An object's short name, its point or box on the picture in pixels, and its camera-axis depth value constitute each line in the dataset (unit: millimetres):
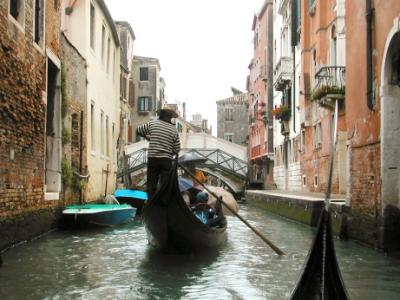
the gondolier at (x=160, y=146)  6348
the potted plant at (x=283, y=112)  19989
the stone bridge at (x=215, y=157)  25734
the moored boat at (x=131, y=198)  12219
